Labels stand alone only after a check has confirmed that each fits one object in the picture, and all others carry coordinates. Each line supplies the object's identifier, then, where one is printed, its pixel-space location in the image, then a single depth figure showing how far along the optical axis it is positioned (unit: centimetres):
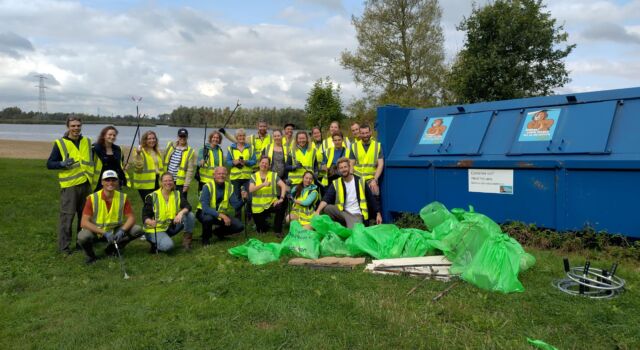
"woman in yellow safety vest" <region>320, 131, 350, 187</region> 693
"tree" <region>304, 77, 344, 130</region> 1922
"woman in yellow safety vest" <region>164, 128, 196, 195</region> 699
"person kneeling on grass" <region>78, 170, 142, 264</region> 558
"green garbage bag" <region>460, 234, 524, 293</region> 390
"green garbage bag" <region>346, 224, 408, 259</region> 505
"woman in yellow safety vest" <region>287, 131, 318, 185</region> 724
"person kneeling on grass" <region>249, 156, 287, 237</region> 678
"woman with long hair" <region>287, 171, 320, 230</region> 670
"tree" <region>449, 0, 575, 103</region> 1578
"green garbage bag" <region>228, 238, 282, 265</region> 519
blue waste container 482
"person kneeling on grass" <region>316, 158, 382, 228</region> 633
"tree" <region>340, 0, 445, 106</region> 2317
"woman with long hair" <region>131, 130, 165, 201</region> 662
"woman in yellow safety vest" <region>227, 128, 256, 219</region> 728
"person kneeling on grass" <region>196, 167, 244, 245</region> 641
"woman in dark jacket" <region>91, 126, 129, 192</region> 624
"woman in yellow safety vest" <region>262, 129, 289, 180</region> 733
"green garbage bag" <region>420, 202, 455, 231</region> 539
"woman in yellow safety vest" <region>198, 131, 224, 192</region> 729
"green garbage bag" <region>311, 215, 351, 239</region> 573
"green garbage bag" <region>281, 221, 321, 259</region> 521
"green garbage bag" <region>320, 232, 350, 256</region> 531
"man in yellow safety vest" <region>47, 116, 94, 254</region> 591
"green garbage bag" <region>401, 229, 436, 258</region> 498
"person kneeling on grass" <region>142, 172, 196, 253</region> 593
